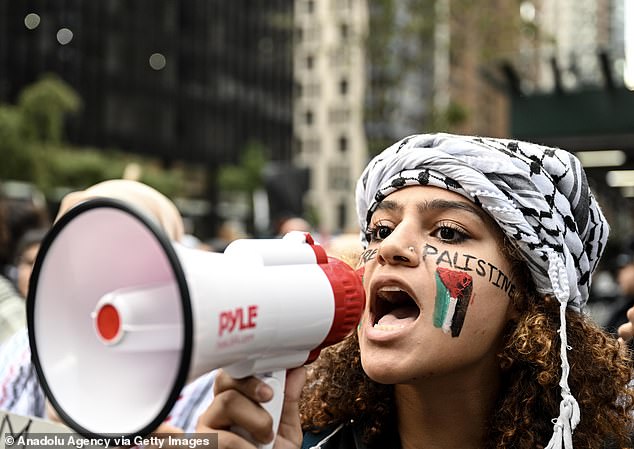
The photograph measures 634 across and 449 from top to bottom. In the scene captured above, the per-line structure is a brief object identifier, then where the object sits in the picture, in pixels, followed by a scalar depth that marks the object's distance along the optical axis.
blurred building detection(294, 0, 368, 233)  55.44
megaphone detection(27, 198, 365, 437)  0.47
